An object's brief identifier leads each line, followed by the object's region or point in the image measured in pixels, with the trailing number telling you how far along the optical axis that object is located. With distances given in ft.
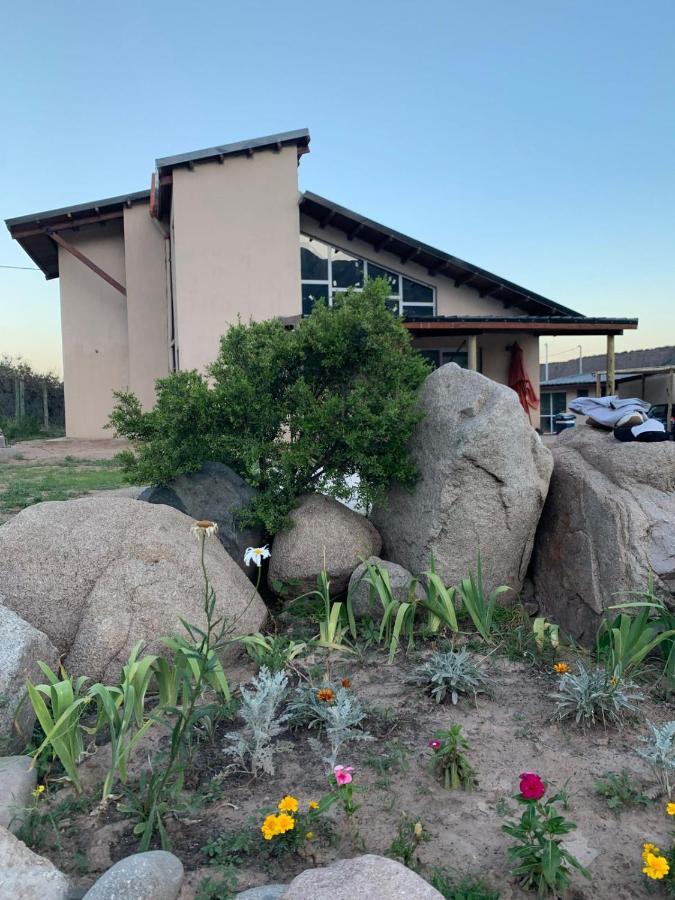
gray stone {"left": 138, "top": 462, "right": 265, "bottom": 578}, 14.76
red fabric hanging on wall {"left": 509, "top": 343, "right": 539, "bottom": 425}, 51.19
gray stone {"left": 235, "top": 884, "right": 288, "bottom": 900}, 5.91
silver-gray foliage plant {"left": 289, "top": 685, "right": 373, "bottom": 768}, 8.43
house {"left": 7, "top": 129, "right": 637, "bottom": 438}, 48.08
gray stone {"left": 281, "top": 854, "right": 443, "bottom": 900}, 5.37
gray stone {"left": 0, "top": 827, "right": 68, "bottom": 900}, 6.10
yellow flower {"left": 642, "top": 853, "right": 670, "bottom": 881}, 6.01
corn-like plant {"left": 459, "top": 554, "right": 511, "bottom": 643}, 11.99
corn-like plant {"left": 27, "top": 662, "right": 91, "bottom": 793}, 7.86
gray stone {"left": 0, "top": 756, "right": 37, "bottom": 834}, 7.27
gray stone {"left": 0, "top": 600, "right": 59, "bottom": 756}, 8.54
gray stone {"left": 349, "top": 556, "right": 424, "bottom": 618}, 13.08
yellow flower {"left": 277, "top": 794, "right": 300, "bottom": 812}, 6.80
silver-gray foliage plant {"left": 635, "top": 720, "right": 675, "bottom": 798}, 7.93
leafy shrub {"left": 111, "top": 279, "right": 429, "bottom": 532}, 14.52
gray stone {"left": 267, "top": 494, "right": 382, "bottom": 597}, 13.93
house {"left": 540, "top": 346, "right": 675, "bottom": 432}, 61.72
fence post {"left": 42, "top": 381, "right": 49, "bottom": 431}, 77.36
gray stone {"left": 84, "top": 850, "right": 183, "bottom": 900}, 5.69
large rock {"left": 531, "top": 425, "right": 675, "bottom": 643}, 12.94
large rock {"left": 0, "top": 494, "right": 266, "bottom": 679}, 10.75
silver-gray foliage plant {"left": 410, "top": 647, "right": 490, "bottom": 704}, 10.03
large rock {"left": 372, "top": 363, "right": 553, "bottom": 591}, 13.64
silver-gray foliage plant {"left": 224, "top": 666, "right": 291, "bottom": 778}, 8.30
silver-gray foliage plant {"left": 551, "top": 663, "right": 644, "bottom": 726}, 9.21
